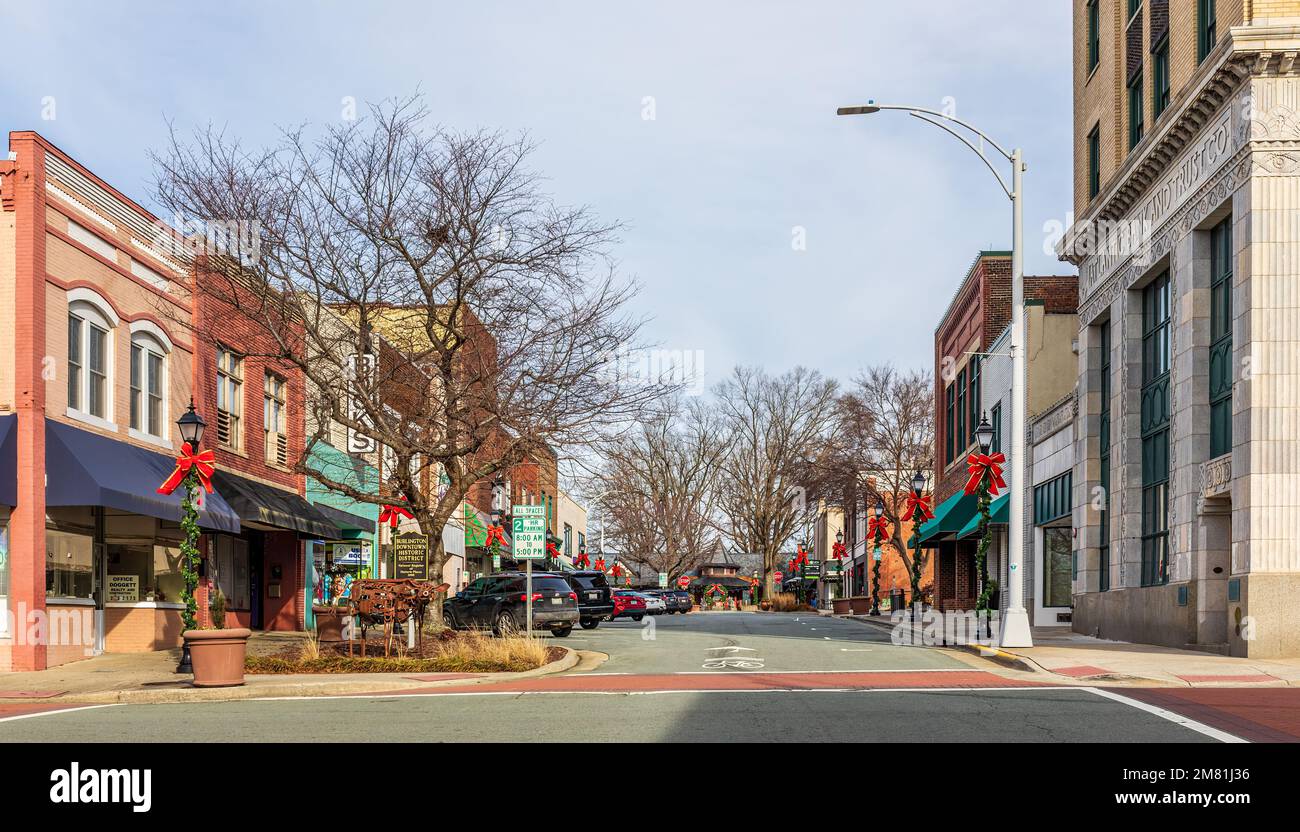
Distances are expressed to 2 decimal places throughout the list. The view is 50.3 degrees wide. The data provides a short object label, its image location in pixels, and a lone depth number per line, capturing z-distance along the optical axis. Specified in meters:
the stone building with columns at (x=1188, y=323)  23.16
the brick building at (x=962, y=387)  47.25
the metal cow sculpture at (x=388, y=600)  23.67
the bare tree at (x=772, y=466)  81.69
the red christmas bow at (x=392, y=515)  34.09
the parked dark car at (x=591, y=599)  39.72
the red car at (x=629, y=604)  54.03
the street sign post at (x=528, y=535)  27.59
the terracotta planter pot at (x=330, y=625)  30.08
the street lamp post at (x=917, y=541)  39.38
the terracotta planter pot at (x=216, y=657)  18.88
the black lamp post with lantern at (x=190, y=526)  21.55
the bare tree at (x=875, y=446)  62.53
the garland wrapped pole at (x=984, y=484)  28.66
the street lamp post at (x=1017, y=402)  24.09
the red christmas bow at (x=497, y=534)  48.34
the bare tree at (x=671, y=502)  88.19
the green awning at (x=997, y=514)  41.84
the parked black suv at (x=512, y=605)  32.19
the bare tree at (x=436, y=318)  26.30
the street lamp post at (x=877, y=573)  51.45
